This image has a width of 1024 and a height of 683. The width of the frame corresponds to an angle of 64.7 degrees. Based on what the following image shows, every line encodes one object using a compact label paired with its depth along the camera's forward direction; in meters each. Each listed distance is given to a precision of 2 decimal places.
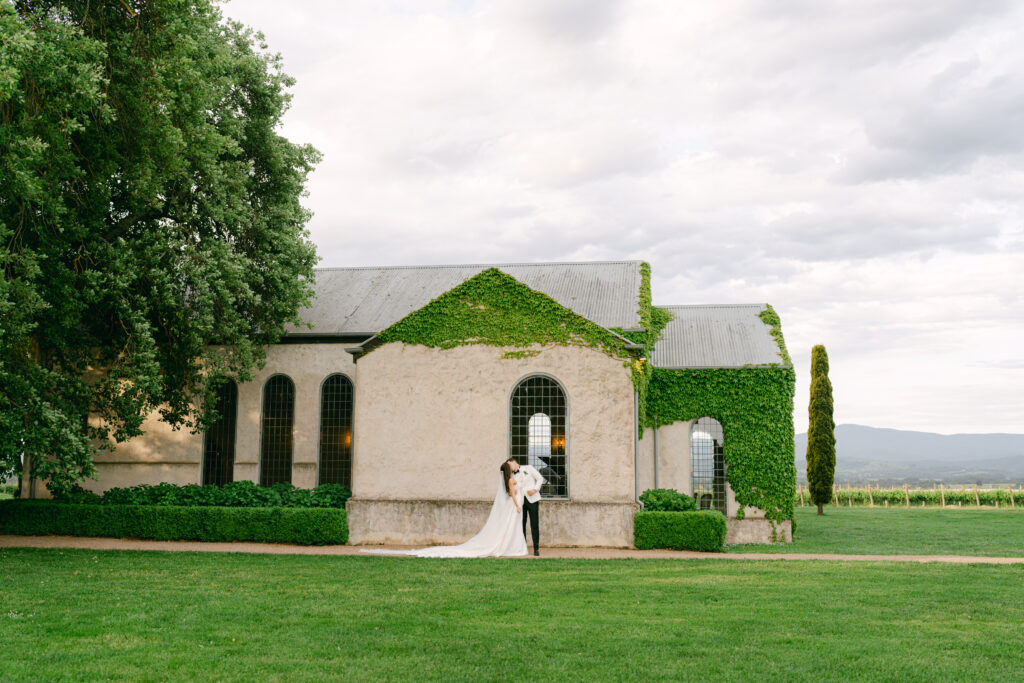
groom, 18.53
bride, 17.98
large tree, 15.46
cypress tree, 37.25
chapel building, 19.86
